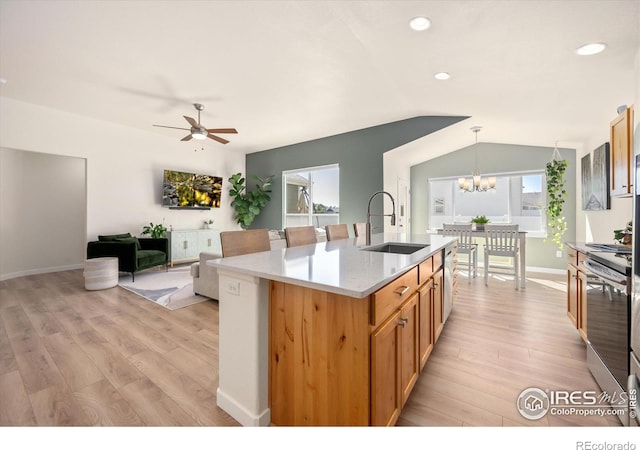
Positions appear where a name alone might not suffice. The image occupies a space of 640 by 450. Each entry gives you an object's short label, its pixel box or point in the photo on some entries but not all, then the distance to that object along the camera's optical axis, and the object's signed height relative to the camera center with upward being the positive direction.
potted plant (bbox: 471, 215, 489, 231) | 4.65 +0.04
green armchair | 4.37 -0.44
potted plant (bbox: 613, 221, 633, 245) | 2.05 -0.09
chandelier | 4.81 +0.75
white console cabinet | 5.58 -0.38
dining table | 4.08 -0.31
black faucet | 2.40 -0.04
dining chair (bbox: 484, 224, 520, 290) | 4.20 -0.30
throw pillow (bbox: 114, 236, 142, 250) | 4.59 -0.24
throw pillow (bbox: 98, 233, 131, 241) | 4.74 -0.19
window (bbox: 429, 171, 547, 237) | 5.34 +0.47
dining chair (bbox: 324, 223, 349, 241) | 2.92 -0.08
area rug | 3.44 -0.91
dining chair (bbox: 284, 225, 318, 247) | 2.44 -0.10
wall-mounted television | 5.80 +0.81
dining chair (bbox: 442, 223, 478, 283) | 4.60 -0.18
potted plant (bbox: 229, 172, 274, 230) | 6.94 +0.69
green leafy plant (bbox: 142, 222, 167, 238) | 5.36 -0.10
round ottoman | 3.94 -0.69
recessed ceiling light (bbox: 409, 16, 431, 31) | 2.04 +1.55
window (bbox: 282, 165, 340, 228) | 6.14 +0.70
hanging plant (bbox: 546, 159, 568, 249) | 4.73 +0.51
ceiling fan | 4.15 +1.47
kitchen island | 1.13 -0.54
